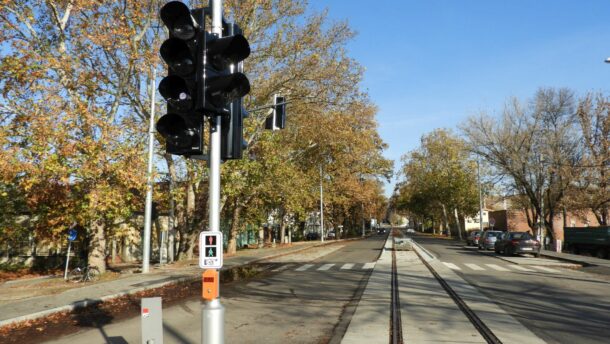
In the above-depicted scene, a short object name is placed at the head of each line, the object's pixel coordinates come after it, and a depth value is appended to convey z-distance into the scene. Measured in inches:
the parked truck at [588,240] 1112.8
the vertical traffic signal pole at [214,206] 181.6
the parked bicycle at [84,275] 675.4
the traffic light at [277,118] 338.6
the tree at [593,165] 1494.8
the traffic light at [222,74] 187.9
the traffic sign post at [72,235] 688.4
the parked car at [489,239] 1398.9
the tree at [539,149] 1496.1
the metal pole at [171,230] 922.7
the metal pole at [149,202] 716.0
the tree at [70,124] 577.9
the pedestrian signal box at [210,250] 189.8
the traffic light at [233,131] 205.5
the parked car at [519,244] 1103.6
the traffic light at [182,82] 189.3
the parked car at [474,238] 1664.1
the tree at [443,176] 2684.5
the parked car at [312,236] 2791.1
